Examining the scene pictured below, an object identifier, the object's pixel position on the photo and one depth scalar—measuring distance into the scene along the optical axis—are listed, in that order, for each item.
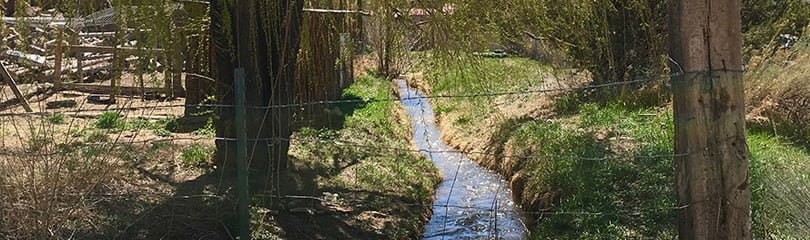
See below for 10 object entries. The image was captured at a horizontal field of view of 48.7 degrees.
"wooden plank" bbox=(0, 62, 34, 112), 10.45
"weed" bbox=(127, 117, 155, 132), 11.15
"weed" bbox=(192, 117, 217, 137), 10.67
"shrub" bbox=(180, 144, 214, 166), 8.35
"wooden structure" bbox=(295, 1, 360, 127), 6.76
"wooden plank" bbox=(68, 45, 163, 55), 15.08
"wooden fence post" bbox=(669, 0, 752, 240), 4.17
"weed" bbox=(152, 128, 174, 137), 10.92
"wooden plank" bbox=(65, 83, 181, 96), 14.81
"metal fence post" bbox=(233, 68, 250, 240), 4.79
